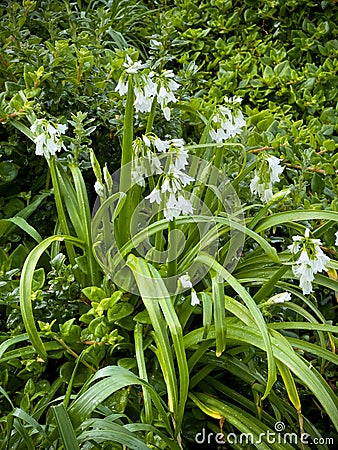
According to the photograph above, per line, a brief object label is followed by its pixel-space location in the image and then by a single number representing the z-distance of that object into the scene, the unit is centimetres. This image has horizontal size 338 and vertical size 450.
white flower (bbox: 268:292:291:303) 146
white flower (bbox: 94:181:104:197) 162
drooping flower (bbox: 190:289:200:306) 145
